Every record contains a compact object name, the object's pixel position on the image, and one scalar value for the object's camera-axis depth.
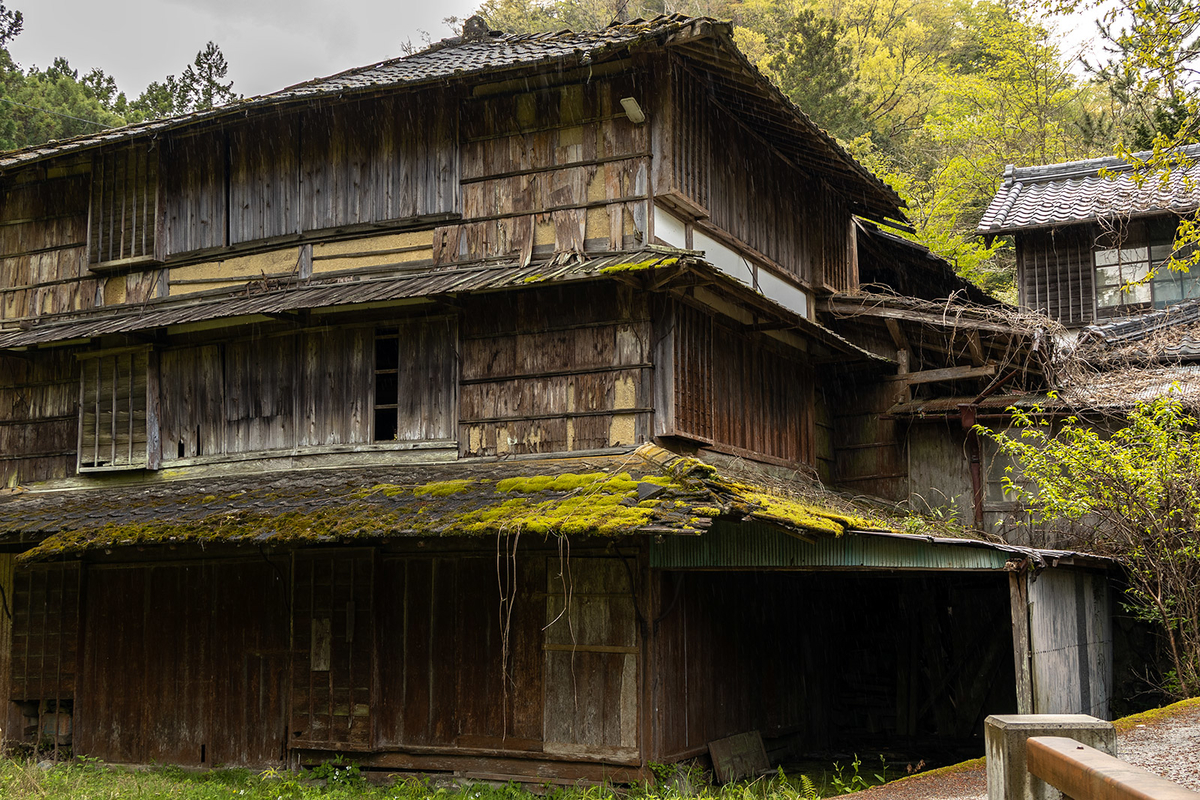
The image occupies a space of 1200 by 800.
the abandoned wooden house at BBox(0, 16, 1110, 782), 11.45
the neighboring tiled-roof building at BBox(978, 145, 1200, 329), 21.38
